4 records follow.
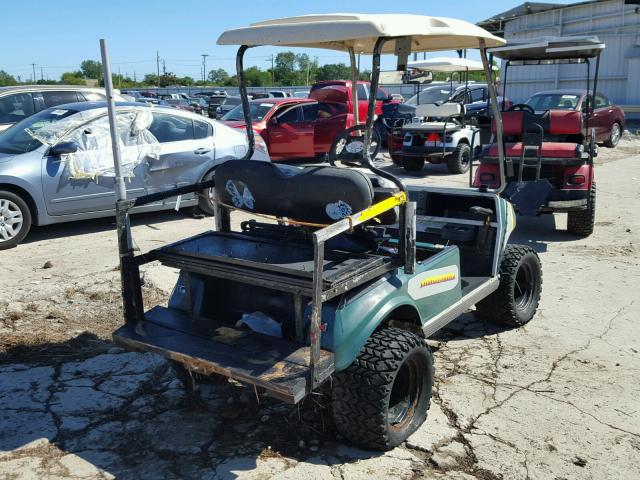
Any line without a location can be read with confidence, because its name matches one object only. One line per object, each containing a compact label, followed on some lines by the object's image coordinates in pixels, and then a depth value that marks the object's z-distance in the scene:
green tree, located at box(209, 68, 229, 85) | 93.31
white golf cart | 12.55
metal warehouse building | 27.19
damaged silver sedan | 7.32
